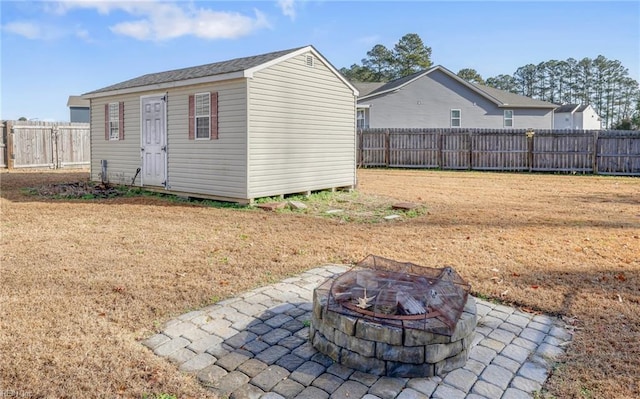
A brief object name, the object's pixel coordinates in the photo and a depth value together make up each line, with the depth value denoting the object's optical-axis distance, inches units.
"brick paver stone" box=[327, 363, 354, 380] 105.4
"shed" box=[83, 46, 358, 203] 358.9
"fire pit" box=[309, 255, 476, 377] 104.1
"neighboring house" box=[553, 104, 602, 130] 1451.8
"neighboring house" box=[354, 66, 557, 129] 917.2
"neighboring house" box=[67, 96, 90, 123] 1541.6
